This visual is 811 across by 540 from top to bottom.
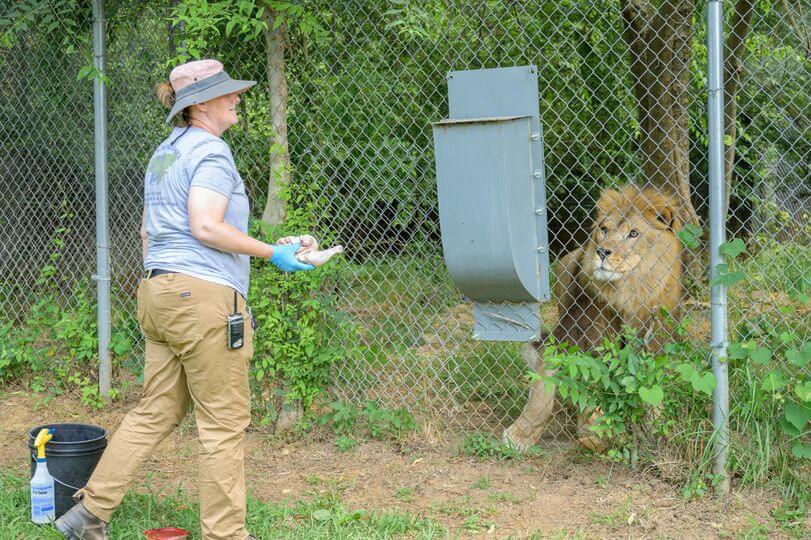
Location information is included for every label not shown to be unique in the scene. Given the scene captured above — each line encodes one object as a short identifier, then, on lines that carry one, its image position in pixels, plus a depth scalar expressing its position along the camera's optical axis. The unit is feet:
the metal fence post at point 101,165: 35.14
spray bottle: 25.34
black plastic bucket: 25.64
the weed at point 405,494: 28.13
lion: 28.27
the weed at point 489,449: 30.48
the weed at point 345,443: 32.04
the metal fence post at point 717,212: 25.58
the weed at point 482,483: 28.61
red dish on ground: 24.53
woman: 22.48
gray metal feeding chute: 26.58
